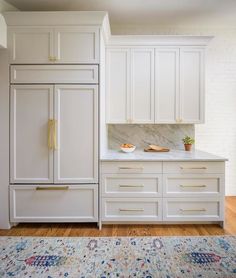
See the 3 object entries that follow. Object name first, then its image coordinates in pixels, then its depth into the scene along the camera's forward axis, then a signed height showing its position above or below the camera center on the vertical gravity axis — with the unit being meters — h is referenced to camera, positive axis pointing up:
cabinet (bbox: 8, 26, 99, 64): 2.61 +1.01
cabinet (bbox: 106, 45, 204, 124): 3.18 +0.71
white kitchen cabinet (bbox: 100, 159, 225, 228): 2.69 -0.64
